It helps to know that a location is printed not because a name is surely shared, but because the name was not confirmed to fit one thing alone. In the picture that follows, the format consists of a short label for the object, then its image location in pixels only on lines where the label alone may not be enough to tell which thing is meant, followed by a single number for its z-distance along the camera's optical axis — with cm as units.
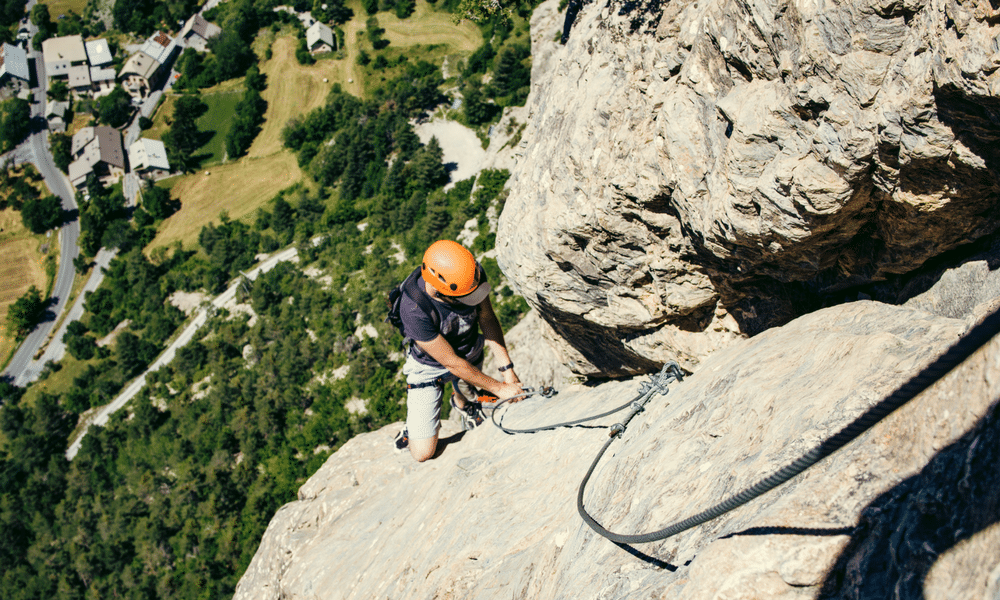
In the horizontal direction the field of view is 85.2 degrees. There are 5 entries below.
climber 662
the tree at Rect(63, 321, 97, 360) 5178
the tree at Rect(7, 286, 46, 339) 5481
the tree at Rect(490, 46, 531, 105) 5222
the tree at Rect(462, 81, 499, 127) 5397
